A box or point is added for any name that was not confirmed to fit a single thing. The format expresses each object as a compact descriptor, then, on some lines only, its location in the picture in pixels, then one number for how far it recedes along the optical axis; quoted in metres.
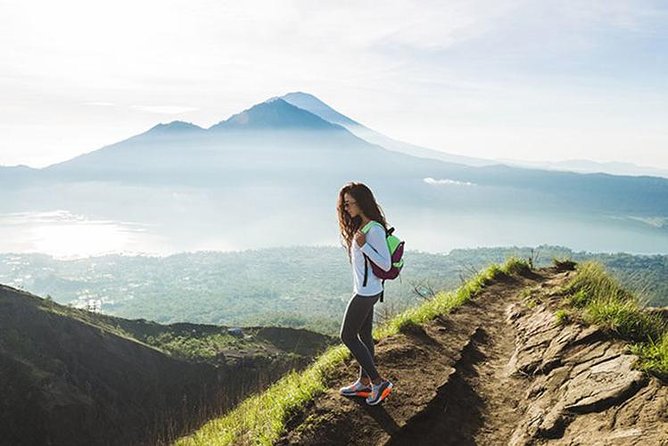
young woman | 4.85
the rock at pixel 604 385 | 4.23
